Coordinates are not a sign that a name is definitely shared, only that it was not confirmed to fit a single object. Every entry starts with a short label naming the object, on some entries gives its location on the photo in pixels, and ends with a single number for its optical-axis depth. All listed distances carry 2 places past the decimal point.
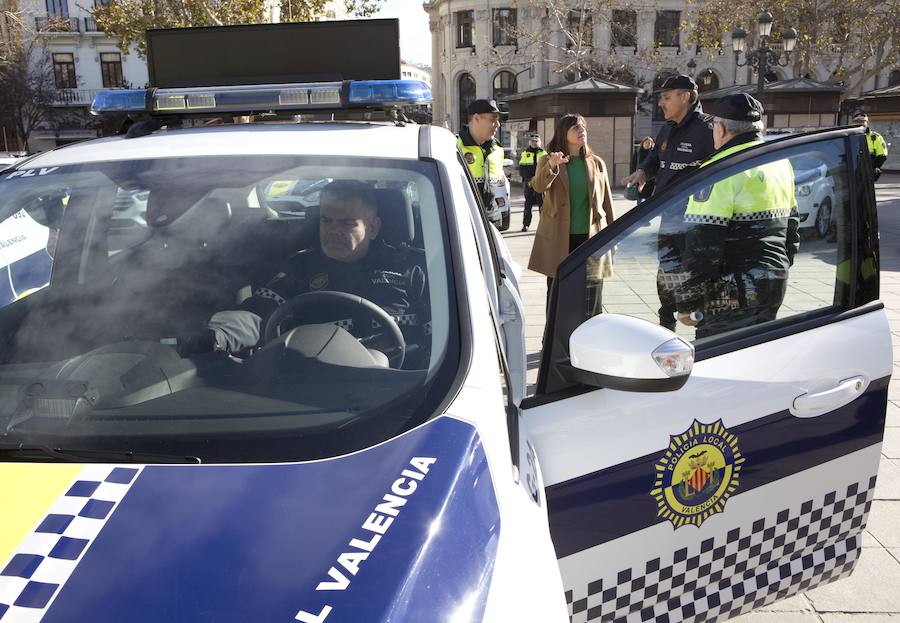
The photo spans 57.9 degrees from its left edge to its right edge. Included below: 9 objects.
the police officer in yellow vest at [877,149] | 14.28
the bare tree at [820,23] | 31.62
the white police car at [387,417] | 1.24
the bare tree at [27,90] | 44.46
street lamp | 19.59
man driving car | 1.97
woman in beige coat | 5.38
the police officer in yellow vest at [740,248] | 2.43
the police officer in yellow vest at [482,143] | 6.38
